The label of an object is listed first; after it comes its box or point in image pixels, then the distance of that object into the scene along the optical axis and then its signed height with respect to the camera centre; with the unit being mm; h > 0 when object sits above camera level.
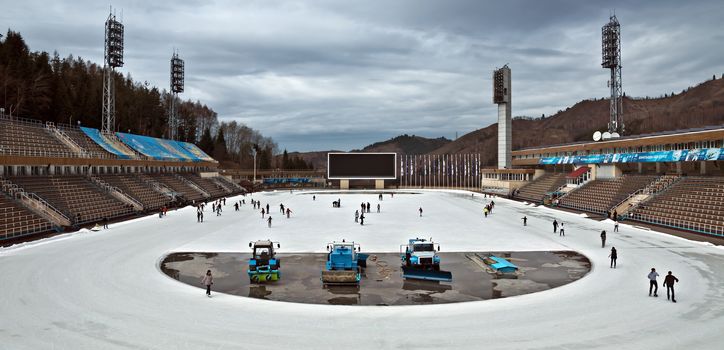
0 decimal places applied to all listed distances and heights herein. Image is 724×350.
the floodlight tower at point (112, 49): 66938 +18393
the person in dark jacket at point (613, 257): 25094 -4832
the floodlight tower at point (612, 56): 72125 +19118
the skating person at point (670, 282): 18531 -4634
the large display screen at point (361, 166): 113938 +1131
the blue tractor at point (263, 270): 22375 -5116
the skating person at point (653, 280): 19109 -4669
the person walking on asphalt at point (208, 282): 19453 -4964
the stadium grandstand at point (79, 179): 38312 -1248
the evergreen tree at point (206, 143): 141000 +8475
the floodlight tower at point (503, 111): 96625 +13484
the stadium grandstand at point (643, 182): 41906 -1250
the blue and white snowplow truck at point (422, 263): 22266 -5047
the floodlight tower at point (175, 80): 94812 +19610
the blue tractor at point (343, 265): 21219 -4944
